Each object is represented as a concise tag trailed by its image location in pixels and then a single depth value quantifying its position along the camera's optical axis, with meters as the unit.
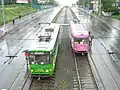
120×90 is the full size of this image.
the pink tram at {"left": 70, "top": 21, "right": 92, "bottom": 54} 30.78
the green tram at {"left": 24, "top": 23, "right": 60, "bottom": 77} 22.31
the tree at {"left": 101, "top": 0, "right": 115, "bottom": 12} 99.39
